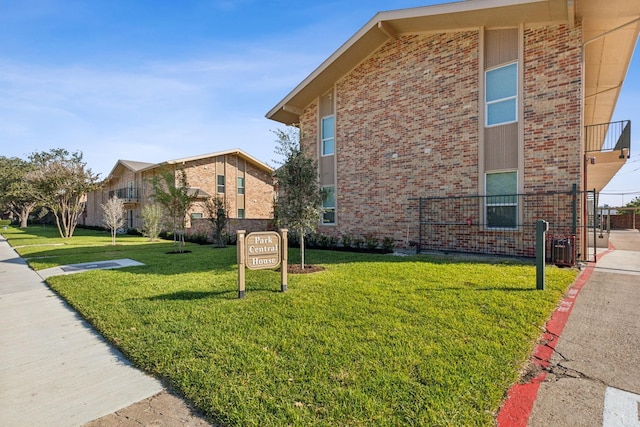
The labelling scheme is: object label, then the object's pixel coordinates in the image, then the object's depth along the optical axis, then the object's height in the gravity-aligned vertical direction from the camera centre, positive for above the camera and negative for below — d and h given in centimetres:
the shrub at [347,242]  1290 -133
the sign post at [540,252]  574 -80
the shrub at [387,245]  1158 -131
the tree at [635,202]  3651 +64
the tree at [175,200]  1421 +43
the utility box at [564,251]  798 -108
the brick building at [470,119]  888 +298
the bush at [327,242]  1345 -137
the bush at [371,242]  1196 -125
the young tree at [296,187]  832 +57
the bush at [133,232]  2760 -194
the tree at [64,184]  2380 +199
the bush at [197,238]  1814 -165
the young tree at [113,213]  1888 -17
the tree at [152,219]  1936 -55
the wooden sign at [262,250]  574 -74
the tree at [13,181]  4150 +373
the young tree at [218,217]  1553 -37
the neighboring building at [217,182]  2561 +244
